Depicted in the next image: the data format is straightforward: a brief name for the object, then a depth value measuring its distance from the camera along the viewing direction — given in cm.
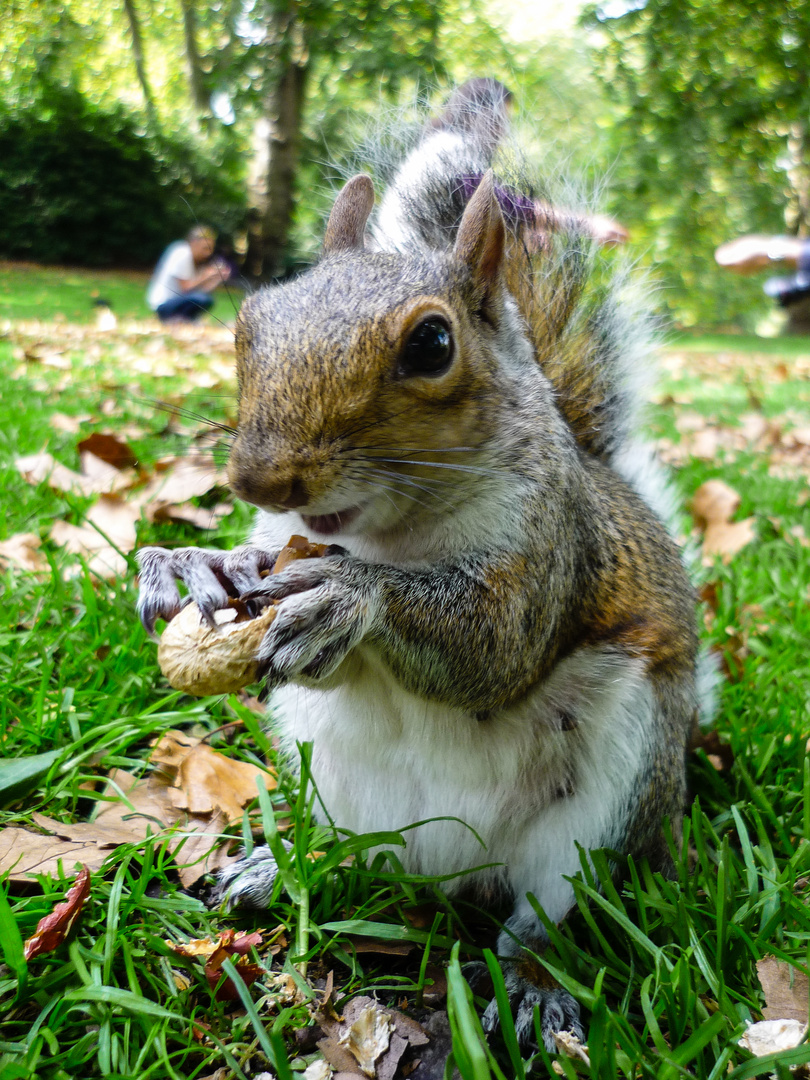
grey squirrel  17
